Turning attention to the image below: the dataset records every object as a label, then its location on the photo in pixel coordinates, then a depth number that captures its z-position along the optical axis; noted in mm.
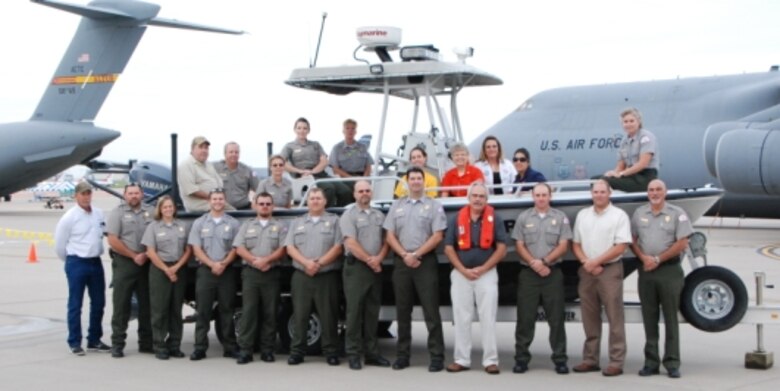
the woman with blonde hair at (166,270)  9766
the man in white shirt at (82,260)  9992
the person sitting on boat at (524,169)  10180
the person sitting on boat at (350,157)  10570
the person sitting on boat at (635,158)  9297
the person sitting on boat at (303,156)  10531
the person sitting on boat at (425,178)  9695
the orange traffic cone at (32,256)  20938
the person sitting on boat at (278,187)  10055
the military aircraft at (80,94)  35438
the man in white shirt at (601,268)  8500
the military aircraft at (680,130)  21781
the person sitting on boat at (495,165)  10148
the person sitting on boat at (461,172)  9641
